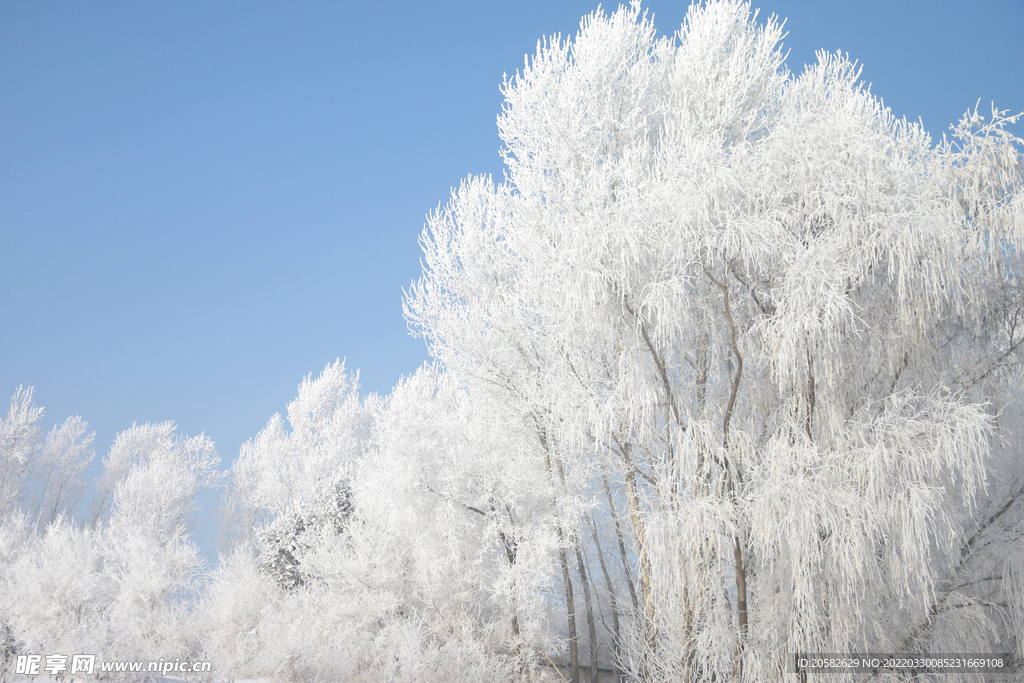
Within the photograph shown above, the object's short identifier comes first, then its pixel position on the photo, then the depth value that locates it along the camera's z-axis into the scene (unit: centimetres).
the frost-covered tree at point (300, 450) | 2270
